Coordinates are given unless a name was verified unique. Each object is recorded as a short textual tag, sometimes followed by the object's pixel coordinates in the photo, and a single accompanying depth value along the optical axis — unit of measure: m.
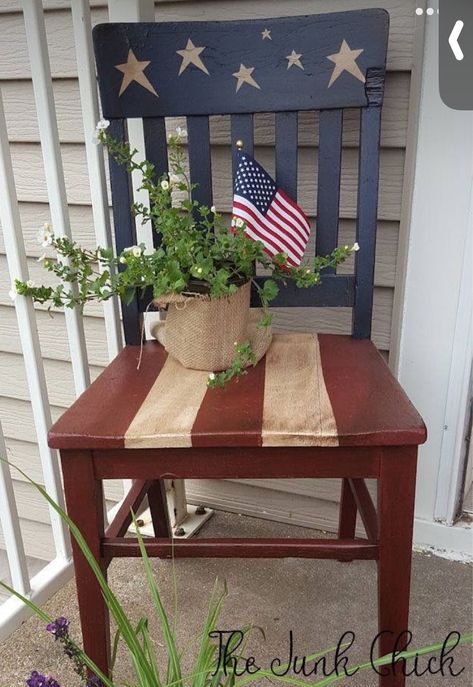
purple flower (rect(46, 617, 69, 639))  0.67
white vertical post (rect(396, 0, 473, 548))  1.20
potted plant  0.98
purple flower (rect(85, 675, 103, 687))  0.69
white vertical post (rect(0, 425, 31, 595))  1.16
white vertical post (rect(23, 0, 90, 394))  1.06
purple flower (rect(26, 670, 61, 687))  0.62
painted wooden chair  0.88
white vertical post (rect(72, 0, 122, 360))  1.14
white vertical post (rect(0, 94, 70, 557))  1.07
